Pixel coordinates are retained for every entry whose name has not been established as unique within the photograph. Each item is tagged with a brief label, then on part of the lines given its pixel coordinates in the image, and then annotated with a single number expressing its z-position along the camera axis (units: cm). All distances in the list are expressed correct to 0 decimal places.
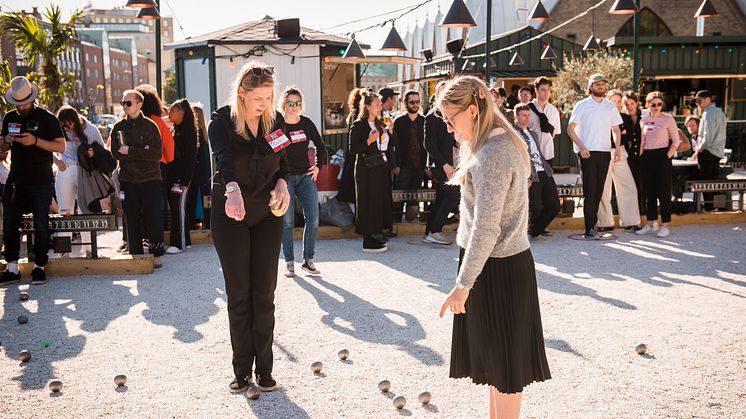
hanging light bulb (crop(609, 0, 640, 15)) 1226
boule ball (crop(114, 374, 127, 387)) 482
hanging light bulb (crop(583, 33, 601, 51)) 2638
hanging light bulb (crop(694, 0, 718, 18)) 1645
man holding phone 751
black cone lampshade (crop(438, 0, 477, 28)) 1183
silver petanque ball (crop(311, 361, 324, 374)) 507
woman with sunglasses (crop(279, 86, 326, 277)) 774
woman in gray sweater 335
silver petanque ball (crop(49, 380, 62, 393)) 478
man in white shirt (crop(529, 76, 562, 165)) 1030
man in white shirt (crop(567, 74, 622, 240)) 991
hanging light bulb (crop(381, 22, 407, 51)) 1556
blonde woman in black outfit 450
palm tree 1583
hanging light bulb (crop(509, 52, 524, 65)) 2695
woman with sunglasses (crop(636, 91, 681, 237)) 1041
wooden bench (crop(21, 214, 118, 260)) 849
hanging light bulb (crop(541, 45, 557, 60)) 2764
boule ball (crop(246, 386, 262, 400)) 463
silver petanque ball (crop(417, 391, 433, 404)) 445
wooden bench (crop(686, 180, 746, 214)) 1155
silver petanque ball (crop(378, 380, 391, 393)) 467
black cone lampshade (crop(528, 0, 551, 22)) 1723
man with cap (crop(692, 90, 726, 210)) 1169
